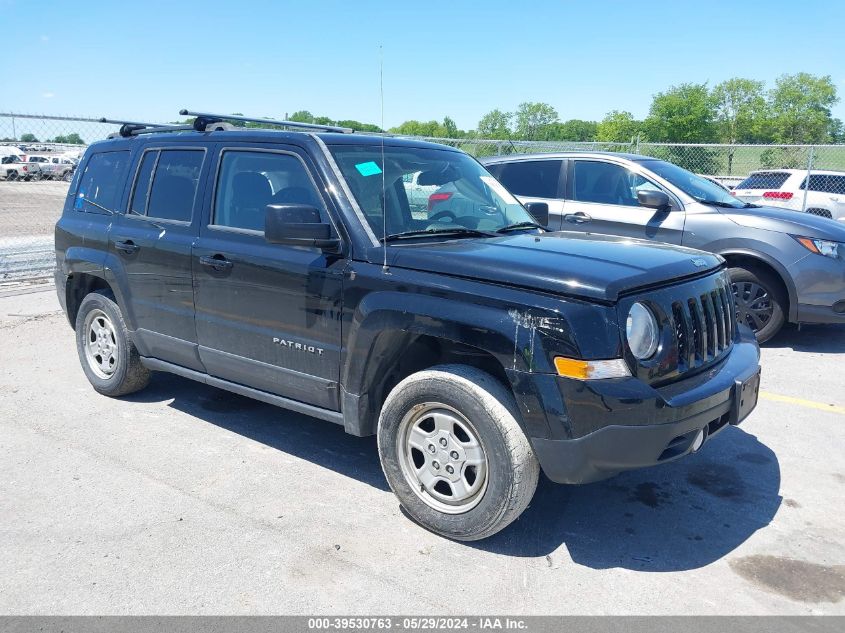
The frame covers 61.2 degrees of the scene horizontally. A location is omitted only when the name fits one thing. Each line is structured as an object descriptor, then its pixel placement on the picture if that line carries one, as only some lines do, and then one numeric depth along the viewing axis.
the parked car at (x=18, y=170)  31.63
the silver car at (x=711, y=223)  7.03
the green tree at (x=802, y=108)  85.25
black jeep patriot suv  3.12
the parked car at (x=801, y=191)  16.28
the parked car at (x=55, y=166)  31.48
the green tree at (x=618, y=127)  97.81
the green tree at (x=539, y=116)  93.31
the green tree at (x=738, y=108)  92.06
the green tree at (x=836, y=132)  86.00
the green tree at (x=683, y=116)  89.75
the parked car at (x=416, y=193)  4.18
